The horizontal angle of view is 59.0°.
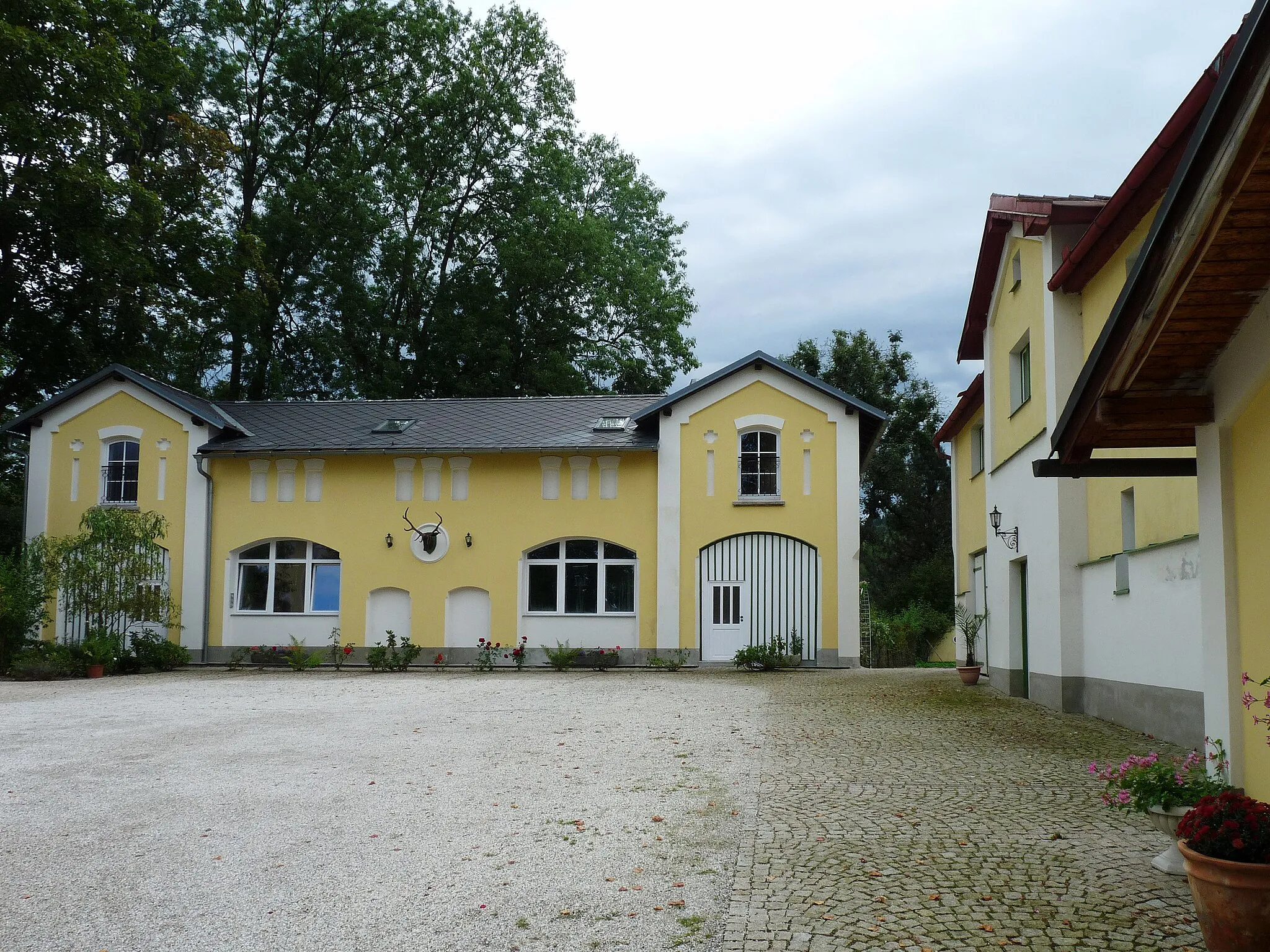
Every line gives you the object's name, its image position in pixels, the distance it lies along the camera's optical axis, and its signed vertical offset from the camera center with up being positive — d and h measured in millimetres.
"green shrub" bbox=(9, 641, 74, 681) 18969 -1286
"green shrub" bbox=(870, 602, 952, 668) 27781 -1195
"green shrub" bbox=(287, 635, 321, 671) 21047 -1334
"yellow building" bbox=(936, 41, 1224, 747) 9898 +783
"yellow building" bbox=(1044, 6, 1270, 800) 4188 +1024
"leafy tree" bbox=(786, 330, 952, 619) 37750 +4189
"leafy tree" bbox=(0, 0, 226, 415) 22984 +8645
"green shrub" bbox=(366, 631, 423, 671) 20969 -1294
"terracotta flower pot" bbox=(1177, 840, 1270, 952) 4125 -1169
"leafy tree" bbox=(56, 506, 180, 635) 20703 +309
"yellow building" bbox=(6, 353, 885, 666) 21500 +1483
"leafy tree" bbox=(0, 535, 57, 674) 19312 -88
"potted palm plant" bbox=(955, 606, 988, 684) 16906 -778
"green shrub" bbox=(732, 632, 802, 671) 20516 -1228
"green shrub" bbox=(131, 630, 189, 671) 20859 -1187
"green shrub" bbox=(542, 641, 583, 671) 20953 -1285
